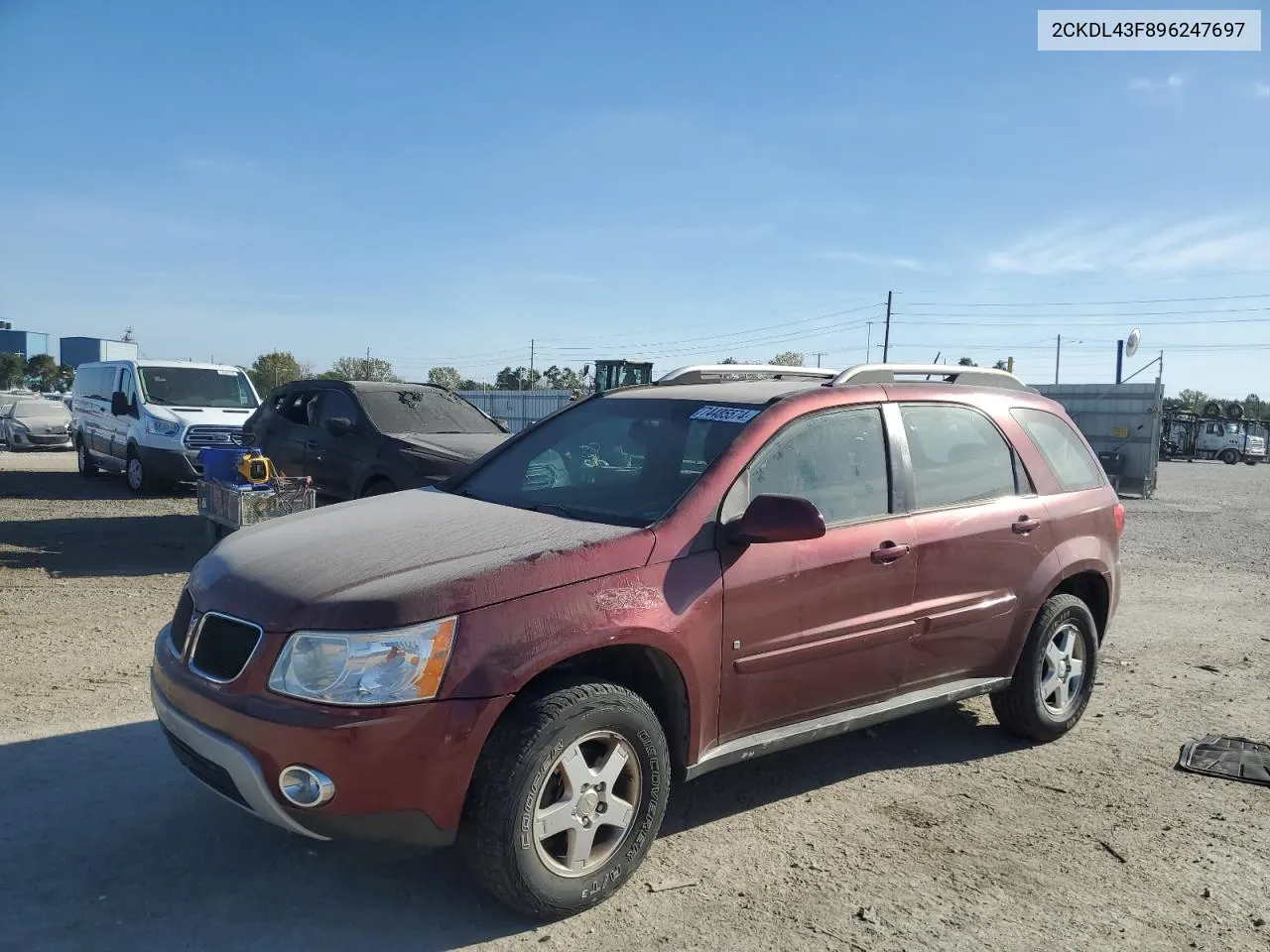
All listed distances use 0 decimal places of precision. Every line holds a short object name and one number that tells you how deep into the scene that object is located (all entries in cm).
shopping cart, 809
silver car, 2603
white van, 1380
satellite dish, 2941
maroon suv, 293
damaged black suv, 920
